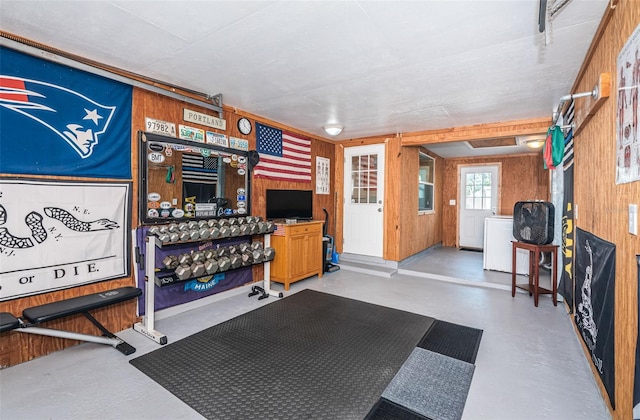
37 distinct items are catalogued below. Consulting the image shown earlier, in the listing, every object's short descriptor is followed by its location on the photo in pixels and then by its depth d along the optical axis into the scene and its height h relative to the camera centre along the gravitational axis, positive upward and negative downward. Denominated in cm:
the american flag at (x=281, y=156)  452 +78
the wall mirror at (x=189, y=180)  313 +27
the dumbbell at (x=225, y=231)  346 -33
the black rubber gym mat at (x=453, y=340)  259 -128
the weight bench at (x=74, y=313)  212 -83
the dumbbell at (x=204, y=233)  328 -33
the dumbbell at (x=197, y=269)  316 -71
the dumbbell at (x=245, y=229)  374 -33
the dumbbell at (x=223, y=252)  359 -60
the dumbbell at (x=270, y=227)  407 -33
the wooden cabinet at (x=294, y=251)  434 -73
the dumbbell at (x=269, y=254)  395 -67
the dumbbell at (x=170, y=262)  314 -63
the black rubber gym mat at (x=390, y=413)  182 -130
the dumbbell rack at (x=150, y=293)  286 -88
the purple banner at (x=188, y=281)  310 -97
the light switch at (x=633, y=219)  147 -7
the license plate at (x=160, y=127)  313 +81
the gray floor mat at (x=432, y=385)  190 -129
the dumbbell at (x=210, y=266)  325 -70
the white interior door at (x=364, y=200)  574 +7
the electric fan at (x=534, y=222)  373 -23
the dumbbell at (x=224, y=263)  337 -69
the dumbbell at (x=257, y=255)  381 -67
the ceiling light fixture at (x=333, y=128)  477 +120
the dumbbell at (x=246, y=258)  364 -68
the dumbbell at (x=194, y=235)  321 -35
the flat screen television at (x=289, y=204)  465 -2
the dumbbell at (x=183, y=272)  307 -71
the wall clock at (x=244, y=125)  414 +108
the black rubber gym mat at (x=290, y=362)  193 -129
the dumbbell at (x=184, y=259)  321 -61
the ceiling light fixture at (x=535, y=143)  525 +109
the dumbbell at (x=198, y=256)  329 -60
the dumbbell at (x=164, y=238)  297 -35
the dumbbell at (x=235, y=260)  349 -68
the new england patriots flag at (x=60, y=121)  228 +69
